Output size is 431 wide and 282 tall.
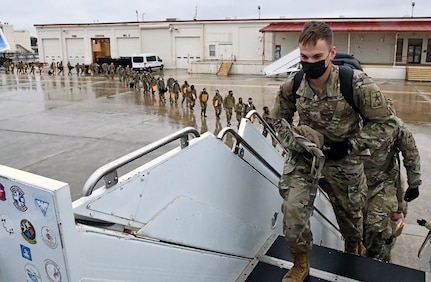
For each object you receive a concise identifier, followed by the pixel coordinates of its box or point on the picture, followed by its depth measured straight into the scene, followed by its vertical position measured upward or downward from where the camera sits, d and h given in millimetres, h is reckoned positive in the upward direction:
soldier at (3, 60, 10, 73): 31172 -387
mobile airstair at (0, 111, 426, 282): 1396 -748
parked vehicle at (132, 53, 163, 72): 30500 -224
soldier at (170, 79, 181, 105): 14875 -1234
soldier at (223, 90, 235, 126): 11875 -1381
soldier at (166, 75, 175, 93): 15531 -934
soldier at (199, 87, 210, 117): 12398 -1325
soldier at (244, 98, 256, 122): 9934 -1265
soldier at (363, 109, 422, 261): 3199 -1092
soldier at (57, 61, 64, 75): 30561 -689
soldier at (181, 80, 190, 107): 13746 -1051
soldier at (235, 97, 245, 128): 10930 -1372
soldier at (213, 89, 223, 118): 12211 -1367
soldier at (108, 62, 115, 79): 26012 -785
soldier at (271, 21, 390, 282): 2553 -497
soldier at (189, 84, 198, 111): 13498 -1225
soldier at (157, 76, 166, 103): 15797 -1145
